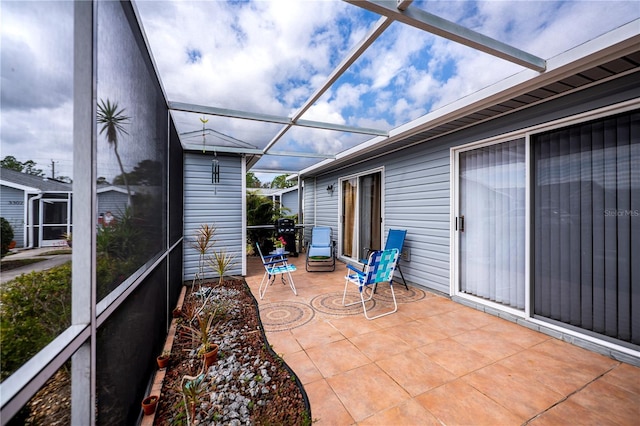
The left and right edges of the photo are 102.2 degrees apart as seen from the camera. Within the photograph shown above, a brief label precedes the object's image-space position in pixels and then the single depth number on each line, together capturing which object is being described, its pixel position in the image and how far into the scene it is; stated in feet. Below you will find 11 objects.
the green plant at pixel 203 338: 7.50
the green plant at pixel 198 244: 16.83
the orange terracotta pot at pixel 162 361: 7.48
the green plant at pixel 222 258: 17.22
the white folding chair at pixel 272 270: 14.08
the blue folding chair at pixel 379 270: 11.53
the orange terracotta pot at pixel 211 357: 7.34
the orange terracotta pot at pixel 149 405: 5.77
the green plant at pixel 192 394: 5.51
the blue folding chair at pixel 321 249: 20.13
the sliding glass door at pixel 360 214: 19.69
